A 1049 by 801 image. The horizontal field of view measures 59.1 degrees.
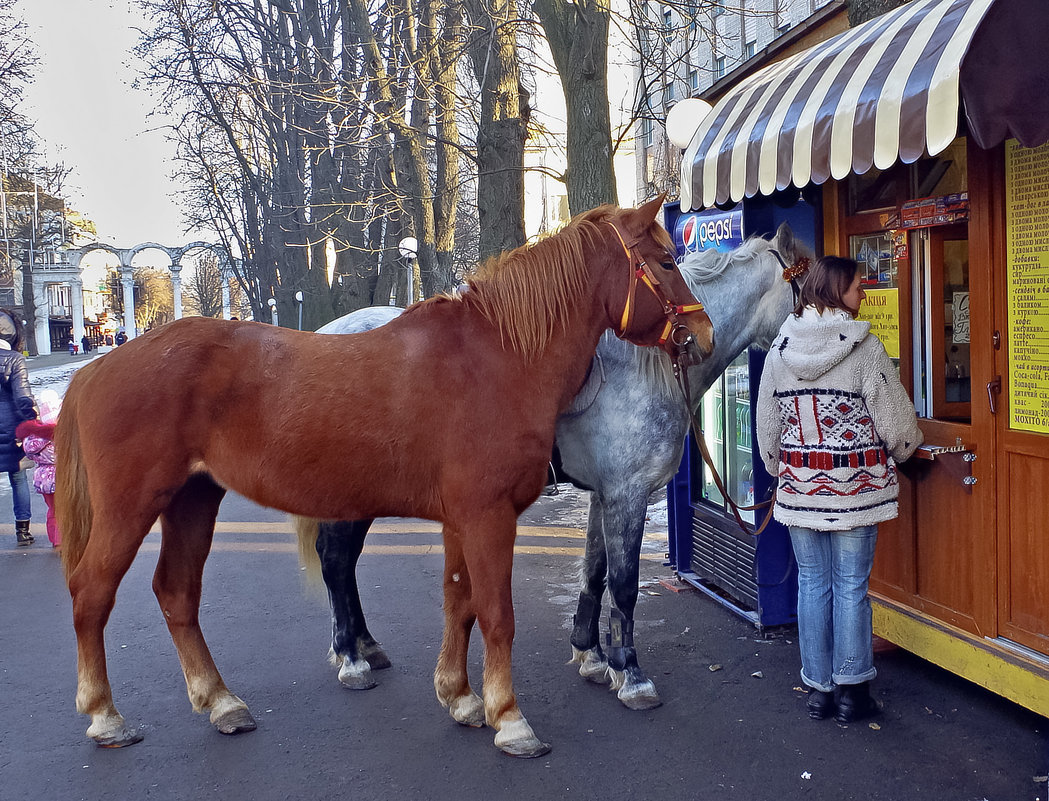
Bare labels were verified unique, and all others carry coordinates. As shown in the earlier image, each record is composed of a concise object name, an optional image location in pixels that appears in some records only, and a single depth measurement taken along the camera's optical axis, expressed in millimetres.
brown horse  3807
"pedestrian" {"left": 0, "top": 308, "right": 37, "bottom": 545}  8250
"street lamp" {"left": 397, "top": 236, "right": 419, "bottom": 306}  17162
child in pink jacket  8242
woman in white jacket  3811
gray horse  4375
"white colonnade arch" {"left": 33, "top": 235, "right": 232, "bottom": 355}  61750
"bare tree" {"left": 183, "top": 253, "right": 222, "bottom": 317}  72875
